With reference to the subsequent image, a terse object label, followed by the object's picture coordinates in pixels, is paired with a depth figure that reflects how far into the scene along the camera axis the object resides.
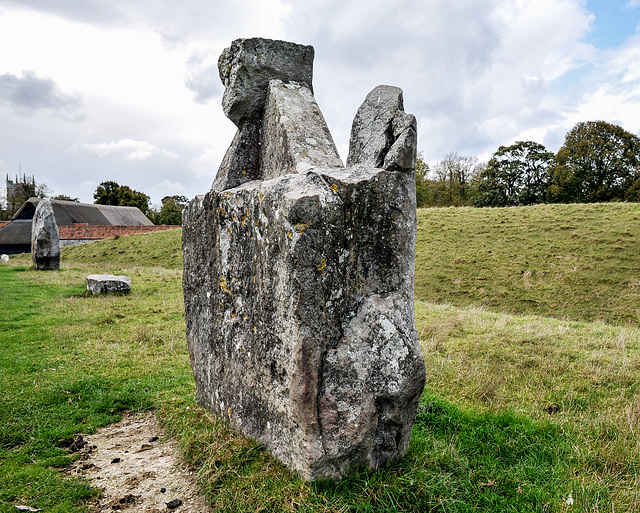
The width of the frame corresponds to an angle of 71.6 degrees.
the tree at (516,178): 48.16
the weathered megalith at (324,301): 3.57
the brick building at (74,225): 46.16
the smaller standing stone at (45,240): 20.22
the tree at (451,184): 59.66
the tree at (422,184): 56.62
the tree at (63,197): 76.39
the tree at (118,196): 72.94
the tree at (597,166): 41.75
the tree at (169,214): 71.19
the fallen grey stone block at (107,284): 14.41
